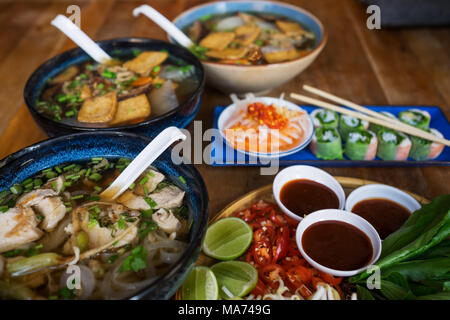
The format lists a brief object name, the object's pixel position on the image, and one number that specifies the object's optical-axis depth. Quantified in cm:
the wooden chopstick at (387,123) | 45
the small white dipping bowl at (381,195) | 38
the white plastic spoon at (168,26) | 54
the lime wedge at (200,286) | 30
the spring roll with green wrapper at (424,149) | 45
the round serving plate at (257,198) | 37
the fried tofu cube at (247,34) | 60
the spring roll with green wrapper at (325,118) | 49
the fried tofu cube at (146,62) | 49
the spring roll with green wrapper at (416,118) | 49
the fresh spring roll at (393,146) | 45
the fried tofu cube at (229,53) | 55
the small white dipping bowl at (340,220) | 32
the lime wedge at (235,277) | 31
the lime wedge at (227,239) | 34
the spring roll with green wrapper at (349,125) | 48
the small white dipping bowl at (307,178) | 39
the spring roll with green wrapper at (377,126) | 49
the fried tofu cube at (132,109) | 42
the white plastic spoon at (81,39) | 48
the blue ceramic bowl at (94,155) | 30
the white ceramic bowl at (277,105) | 43
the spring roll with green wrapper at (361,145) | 45
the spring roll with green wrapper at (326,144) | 45
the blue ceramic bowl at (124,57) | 37
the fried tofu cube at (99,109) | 42
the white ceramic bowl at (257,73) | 50
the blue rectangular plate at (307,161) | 44
